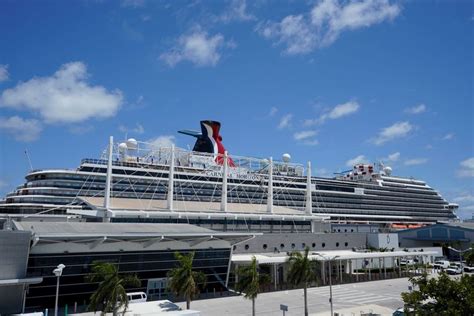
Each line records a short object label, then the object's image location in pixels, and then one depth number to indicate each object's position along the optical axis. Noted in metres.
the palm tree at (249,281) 32.38
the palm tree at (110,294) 26.72
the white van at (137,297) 37.81
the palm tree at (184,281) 31.45
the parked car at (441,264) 69.34
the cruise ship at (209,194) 63.72
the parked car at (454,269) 64.38
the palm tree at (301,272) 35.28
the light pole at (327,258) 48.50
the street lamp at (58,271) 23.75
